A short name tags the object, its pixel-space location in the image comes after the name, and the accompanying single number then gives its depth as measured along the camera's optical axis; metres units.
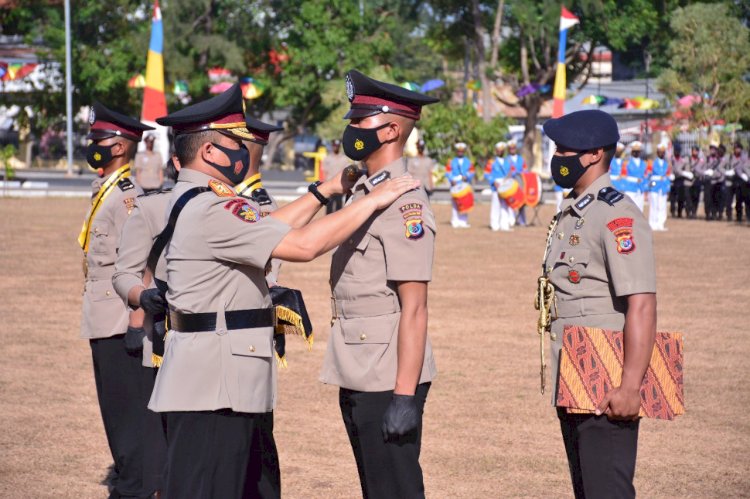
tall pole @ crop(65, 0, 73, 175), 47.16
